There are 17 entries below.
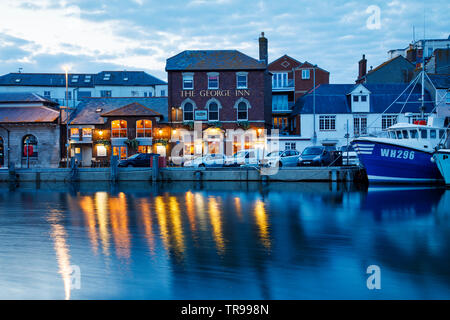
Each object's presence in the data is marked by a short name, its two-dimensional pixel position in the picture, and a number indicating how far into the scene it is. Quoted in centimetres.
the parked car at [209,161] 4053
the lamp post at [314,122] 5107
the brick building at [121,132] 5131
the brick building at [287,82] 6072
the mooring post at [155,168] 3765
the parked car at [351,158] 3903
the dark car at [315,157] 3678
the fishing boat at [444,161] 3233
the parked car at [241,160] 3975
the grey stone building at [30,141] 5256
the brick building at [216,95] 5131
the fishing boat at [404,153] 3359
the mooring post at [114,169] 3797
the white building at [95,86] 7962
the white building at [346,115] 5319
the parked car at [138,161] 4259
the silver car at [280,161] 3781
